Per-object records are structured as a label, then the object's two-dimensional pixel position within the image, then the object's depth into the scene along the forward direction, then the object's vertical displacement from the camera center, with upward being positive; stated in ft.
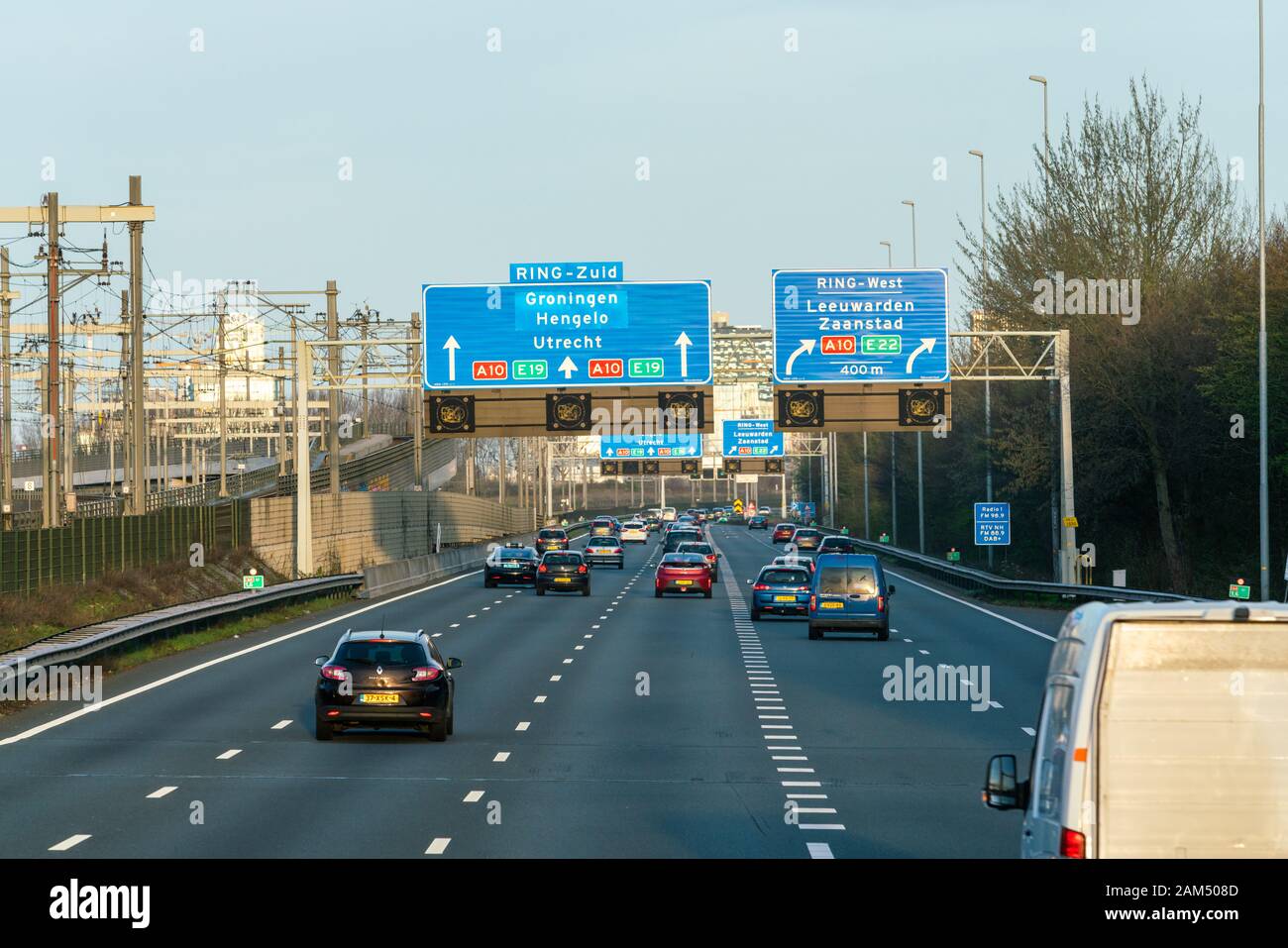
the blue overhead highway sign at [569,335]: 158.10 +11.10
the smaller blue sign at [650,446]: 390.62 +4.43
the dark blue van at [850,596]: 128.57 -8.91
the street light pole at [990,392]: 205.05 +8.77
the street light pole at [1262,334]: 131.54 +9.06
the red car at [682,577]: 178.60 -10.29
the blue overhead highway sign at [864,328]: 158.71 +11.44
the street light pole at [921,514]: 275.43 -7.33
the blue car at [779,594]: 150.71 -10.20
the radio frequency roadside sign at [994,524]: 179.93 -5.79
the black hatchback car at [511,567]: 199.72 -10.32
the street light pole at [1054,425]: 169.58 +3.33
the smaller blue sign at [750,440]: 381.19 +5.29
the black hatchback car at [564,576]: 184.65 -10.42
